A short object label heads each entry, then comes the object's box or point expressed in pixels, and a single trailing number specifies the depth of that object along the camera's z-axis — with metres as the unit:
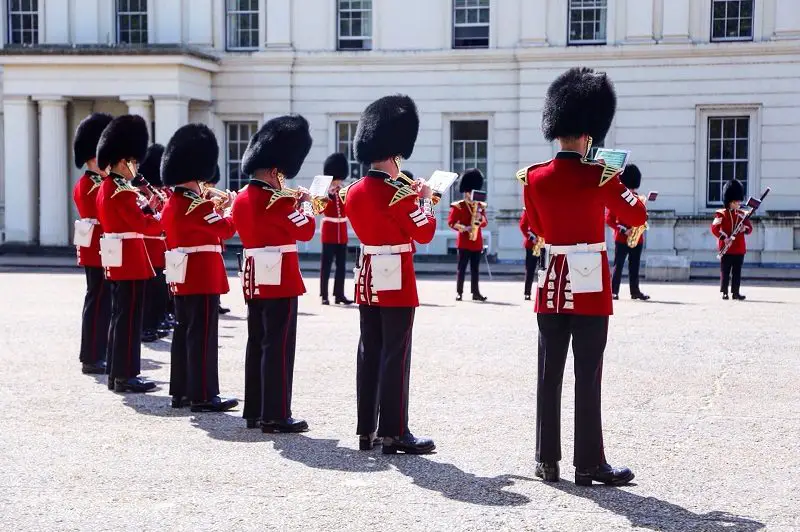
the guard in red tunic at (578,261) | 5.70
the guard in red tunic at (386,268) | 6.34
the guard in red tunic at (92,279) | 9.01
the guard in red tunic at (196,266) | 7.50
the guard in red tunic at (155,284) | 10.69
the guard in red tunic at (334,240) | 14.67
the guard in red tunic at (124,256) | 8.24
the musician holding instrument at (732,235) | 15.06
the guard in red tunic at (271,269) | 6.88
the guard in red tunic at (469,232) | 15.24
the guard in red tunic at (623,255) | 15.16
